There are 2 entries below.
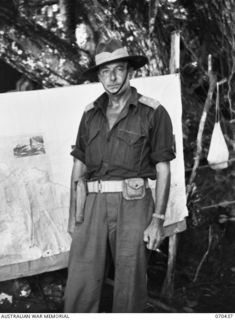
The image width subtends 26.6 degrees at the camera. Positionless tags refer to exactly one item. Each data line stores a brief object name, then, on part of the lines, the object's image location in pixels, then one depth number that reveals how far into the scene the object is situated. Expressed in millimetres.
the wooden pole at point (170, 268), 3701
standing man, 2779
